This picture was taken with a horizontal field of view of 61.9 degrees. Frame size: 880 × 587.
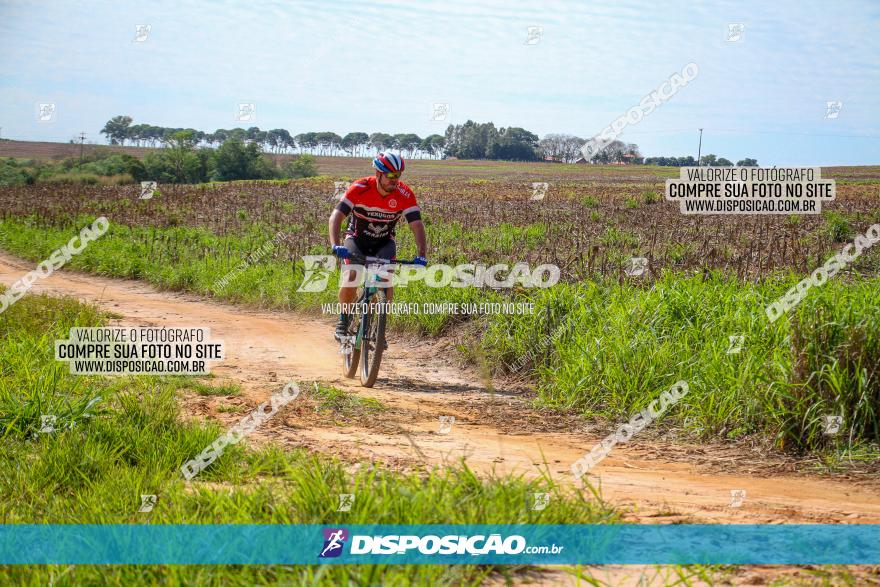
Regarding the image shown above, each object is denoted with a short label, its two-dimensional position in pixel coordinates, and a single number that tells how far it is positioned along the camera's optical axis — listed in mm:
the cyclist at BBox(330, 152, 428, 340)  8203
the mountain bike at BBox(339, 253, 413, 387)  8445
